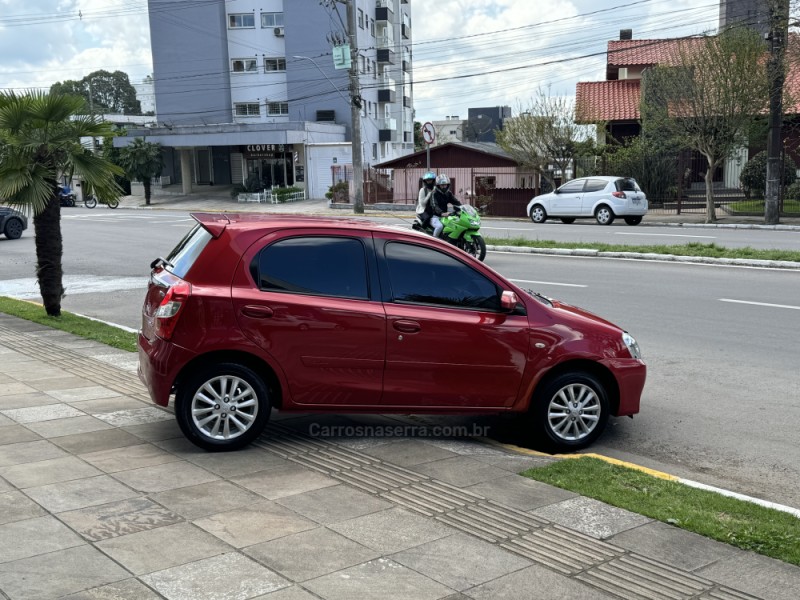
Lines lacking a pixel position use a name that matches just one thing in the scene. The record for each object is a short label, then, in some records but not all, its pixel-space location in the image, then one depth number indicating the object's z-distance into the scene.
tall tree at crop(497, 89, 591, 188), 35.66
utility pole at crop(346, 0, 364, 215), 35.84
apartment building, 55.97
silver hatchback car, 27.89
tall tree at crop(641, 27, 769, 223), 26.70
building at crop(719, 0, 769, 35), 40.94
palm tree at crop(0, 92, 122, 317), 10.80
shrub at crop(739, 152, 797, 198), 32.69
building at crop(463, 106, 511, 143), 91.50
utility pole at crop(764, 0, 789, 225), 25.59
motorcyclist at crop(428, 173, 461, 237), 15.88
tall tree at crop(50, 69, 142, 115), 112.31
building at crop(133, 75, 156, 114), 104.94
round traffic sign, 28.38
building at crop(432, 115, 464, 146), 110.26
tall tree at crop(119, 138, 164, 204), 51.03
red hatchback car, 5.83
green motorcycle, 15.60
